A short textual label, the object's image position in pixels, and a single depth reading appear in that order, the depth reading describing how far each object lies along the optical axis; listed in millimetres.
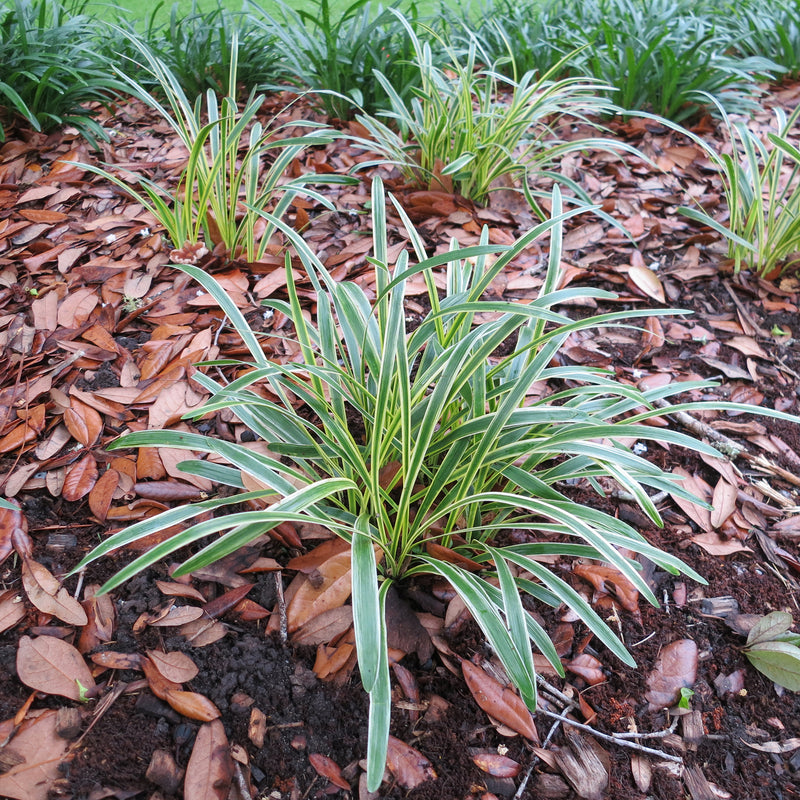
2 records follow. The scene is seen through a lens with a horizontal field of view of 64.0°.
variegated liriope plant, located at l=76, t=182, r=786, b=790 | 897
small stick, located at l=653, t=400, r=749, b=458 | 1475
